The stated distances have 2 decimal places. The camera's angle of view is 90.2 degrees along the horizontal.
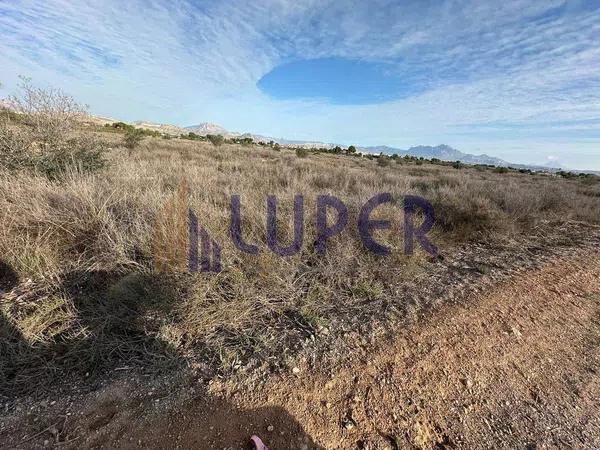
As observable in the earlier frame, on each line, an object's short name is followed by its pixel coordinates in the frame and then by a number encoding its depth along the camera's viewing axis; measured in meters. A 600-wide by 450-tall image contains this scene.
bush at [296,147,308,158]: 23.01
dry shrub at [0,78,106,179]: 5.89
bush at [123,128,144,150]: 15.79
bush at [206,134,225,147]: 27.32
